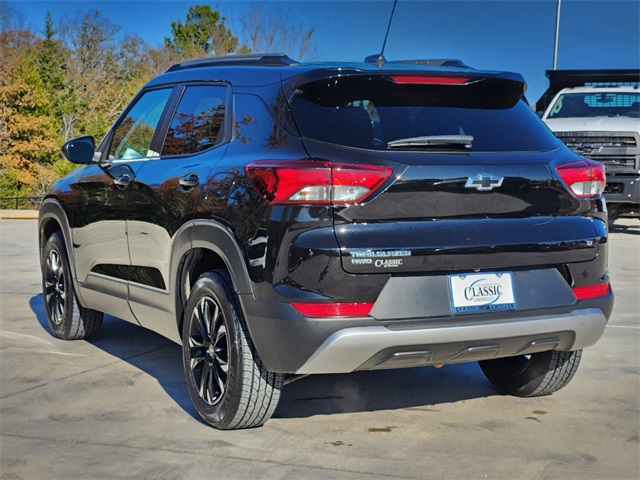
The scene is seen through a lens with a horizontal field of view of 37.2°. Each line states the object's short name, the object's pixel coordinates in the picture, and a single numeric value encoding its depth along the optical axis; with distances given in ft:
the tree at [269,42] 138.82
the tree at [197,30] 191.70
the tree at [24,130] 157.58
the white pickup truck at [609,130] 52.13
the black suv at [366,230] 13.32
